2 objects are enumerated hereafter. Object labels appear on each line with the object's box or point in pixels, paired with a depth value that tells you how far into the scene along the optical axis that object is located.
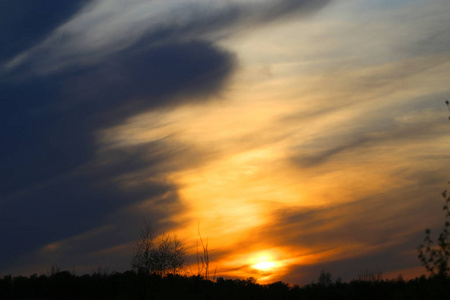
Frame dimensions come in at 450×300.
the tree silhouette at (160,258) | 47.38
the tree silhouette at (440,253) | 13.54
